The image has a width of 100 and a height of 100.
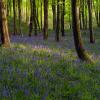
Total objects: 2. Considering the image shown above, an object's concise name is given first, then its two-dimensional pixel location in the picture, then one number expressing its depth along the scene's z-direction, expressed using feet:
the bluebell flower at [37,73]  33.06
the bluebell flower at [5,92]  24.49
